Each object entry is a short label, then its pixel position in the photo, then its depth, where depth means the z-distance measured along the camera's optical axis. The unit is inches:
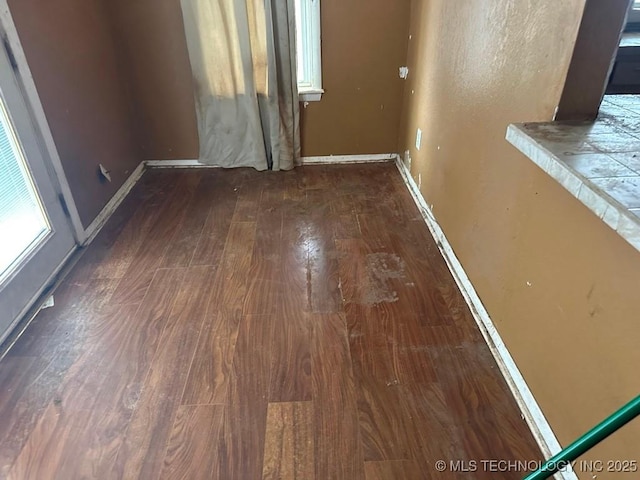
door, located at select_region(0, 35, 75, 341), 76.9
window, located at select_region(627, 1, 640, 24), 92.2
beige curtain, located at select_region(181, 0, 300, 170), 114.3
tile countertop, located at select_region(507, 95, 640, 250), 35.9
